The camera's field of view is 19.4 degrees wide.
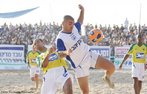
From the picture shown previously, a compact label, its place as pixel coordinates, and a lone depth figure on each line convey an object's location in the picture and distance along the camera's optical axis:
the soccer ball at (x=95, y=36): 10.62
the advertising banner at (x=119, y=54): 28.58
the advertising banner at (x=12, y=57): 27.98
